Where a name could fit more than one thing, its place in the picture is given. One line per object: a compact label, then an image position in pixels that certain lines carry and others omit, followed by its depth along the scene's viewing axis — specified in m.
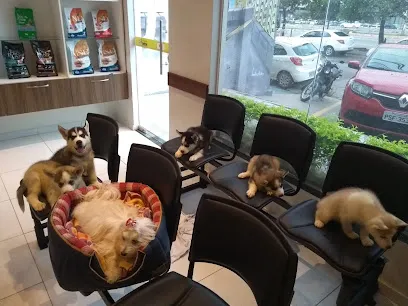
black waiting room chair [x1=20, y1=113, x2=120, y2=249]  2.03
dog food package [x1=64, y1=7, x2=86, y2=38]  3.44
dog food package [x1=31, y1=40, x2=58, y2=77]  3.42
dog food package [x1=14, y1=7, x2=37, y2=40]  3.33
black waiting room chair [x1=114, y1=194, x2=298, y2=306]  1.03
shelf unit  3.32
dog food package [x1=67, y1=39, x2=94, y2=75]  3.54
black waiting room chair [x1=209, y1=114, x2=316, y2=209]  1.92
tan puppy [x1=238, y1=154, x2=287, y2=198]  1.89
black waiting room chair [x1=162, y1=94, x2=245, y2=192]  2.34
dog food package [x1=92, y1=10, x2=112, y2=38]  3.67
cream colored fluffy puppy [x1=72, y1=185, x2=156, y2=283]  1.31
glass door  3.55
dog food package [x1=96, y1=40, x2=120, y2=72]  3.79
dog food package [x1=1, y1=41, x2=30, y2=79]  3.25
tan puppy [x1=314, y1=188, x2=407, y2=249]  1.40
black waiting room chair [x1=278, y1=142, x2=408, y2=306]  1.43
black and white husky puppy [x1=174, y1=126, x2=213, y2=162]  2.35
